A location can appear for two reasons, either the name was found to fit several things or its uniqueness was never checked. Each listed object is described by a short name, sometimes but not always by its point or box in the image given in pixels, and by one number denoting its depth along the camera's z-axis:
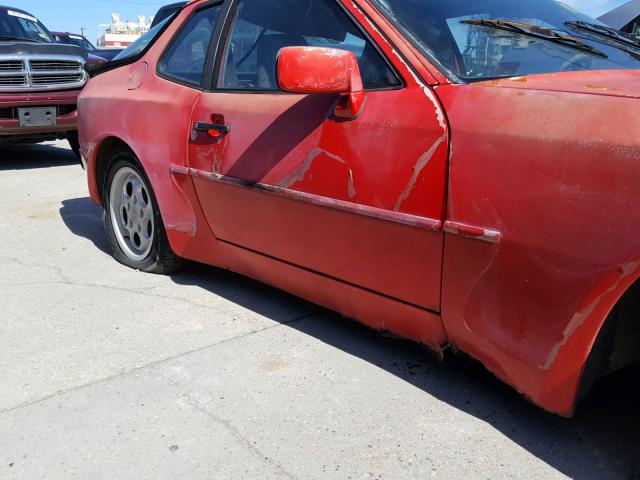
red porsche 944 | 1.84
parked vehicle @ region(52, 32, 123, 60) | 15.90
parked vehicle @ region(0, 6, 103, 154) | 7.40
